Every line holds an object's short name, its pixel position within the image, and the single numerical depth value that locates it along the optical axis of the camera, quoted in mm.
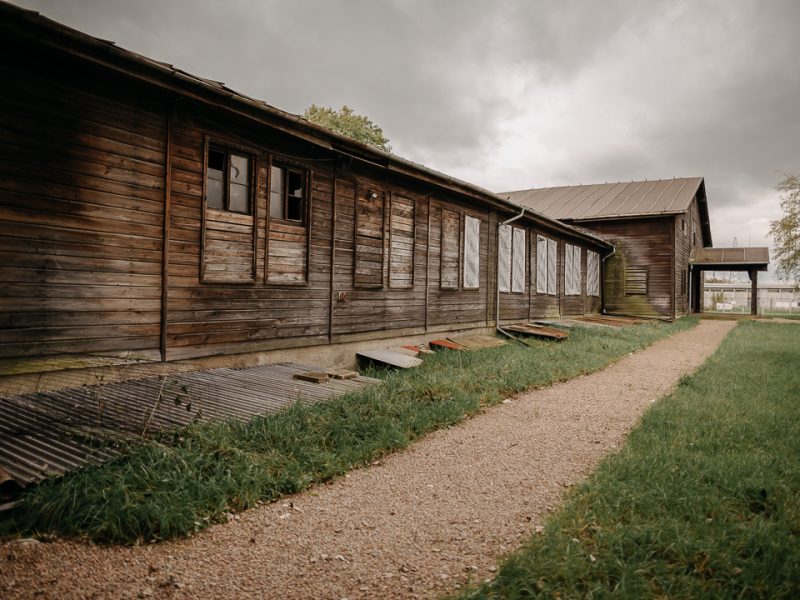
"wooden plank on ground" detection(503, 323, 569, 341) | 12172
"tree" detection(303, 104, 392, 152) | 32625
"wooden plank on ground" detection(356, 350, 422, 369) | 7859
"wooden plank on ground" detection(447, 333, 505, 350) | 10422
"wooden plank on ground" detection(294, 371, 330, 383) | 6132
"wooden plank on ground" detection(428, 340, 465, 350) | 9930
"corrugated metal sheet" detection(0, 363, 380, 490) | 3282
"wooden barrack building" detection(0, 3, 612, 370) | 4695
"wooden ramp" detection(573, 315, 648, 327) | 17531
